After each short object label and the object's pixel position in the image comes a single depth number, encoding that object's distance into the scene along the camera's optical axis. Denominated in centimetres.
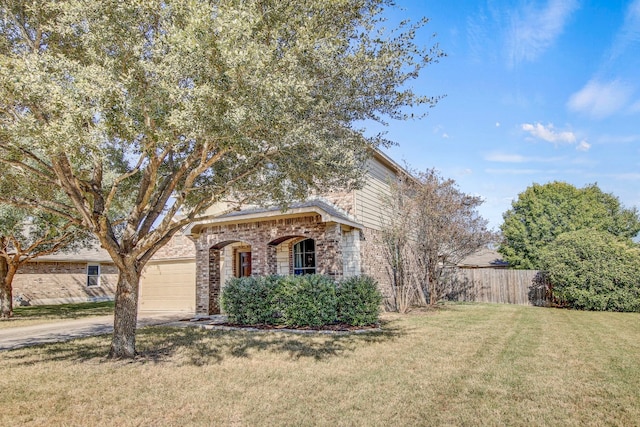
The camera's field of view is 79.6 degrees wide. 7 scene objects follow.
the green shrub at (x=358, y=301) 1068
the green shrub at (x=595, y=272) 1507
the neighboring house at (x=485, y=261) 2588
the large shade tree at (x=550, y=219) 2492
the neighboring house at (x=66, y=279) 2264
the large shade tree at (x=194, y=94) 509
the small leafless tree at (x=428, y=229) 1458
